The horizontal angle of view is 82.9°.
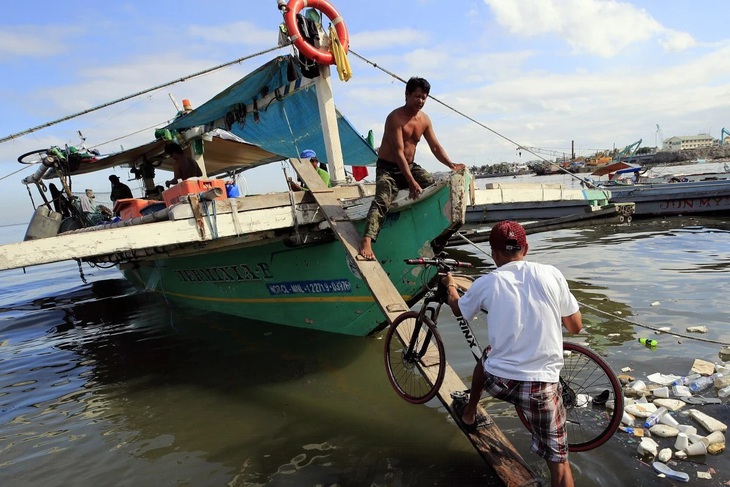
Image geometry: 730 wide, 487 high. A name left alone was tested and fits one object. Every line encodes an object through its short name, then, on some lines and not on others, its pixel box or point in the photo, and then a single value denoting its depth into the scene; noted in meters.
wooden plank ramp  2.95
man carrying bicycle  2.40
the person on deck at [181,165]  8.09
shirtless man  4.55
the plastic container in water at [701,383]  3.96
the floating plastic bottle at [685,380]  4.06
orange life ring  5.92
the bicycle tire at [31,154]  9.25
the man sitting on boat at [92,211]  9.36
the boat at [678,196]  15.38
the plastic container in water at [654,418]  3.49
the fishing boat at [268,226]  4.51
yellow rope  6.14
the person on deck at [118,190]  11.12
